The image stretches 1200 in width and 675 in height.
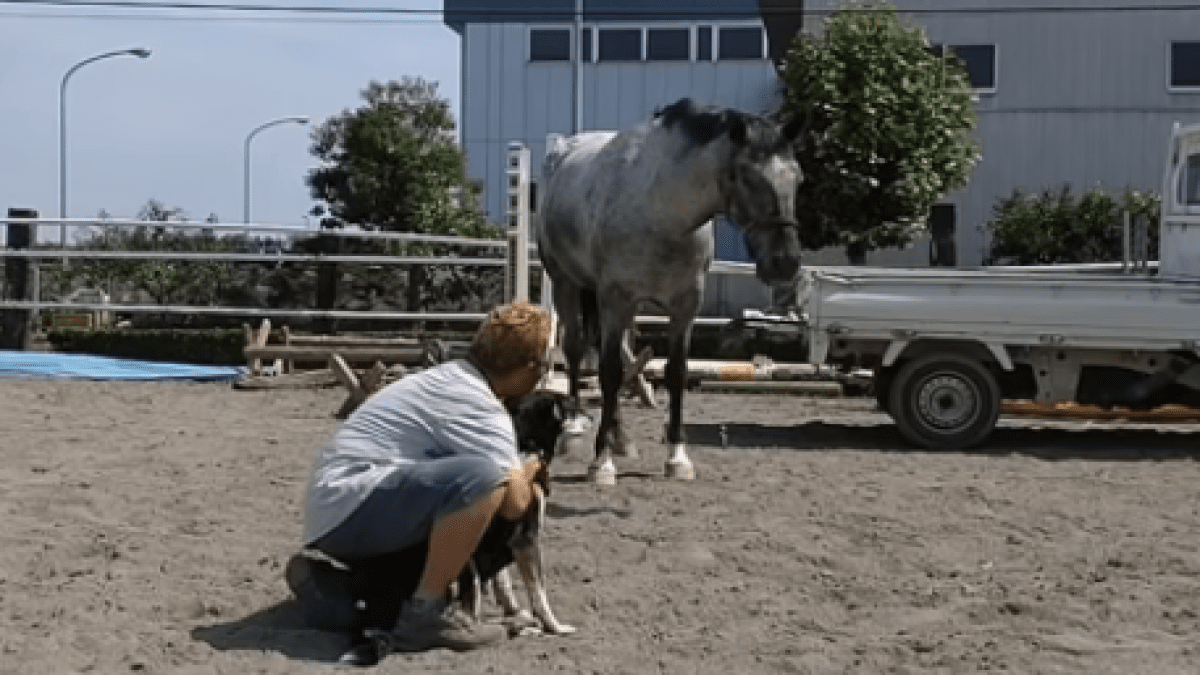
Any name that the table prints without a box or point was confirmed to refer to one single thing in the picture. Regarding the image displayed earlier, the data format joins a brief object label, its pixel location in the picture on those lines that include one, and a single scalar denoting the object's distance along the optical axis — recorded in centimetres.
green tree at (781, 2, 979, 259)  2641
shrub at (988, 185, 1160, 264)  2812
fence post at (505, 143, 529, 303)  1409
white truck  1154
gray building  3234
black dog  577
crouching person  559
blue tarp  1642
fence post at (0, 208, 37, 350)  1898
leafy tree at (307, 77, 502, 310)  3686
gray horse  876
